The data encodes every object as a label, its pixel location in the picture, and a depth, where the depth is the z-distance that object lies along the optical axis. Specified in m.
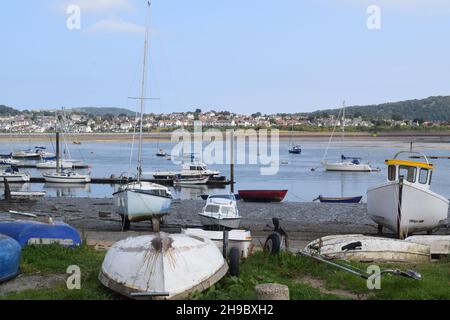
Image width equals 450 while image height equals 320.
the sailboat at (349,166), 77.56
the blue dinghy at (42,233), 13.92
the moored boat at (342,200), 40.06
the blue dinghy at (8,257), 10.84
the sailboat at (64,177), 58.59
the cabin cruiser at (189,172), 57.99
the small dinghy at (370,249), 13.53
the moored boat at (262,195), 39.53
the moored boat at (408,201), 20.30
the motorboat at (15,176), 58.06
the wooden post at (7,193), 36.85
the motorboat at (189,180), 57.22
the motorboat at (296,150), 120.88
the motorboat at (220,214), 21.22
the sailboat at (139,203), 23.35
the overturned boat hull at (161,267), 9.49
